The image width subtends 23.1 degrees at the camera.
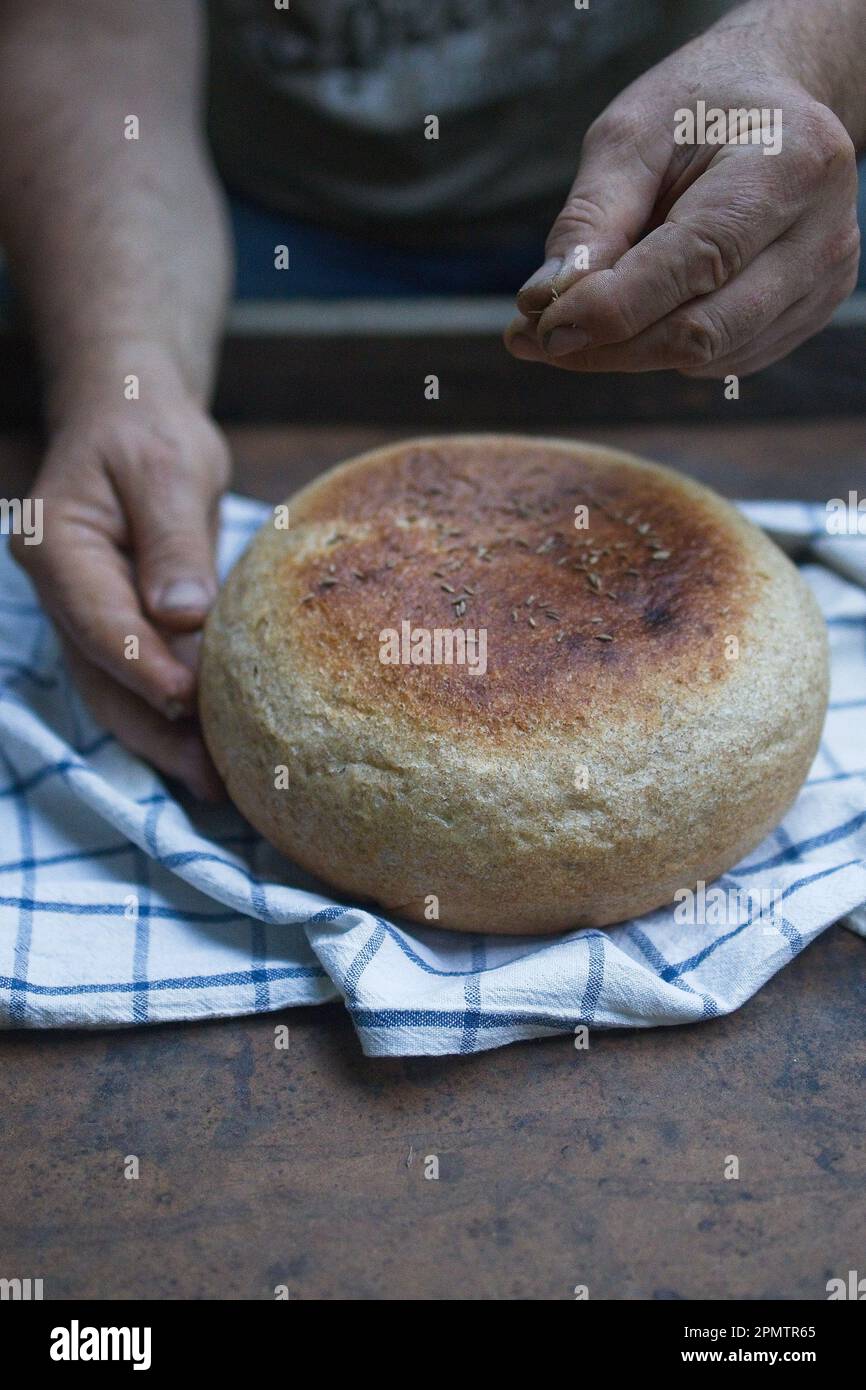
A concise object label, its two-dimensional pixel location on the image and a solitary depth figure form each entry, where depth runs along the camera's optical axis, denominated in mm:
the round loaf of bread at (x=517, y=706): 639
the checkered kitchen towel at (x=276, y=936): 637
